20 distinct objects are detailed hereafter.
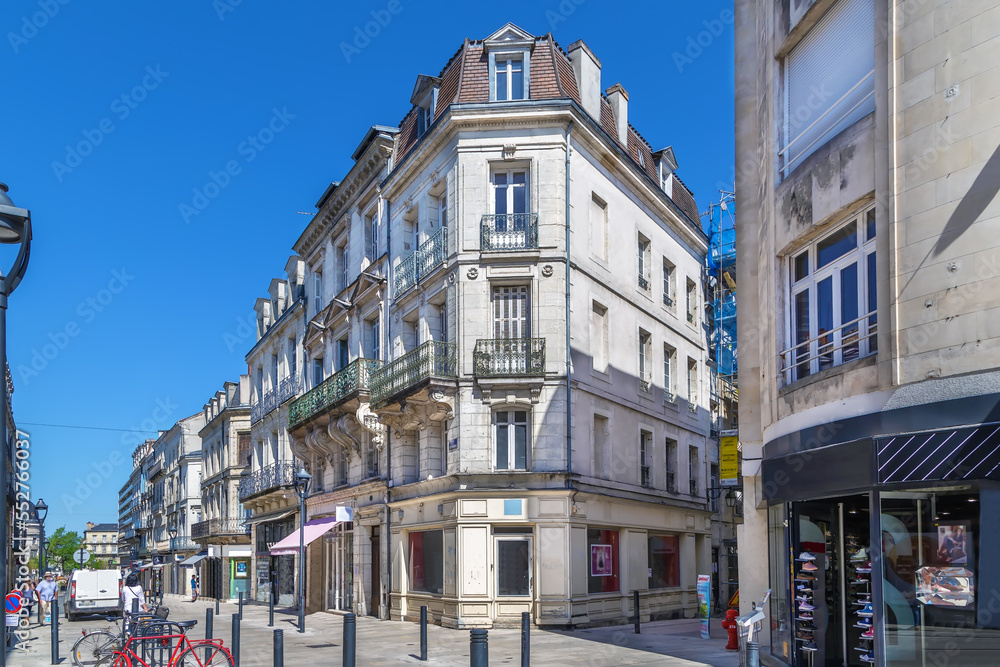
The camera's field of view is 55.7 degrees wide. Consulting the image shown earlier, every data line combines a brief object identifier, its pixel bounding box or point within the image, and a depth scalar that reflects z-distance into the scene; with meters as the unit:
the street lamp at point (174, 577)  43.26
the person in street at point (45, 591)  26.12
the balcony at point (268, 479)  36.06
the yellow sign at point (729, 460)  19.34
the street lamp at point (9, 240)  5.71
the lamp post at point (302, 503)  21.27
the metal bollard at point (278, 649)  11.31
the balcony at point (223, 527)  46.97
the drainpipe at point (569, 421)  21.05
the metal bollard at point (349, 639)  11.42
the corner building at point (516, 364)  21.23
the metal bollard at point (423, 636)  14.97
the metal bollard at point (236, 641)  13.56
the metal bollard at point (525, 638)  11.66
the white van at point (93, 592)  27.70
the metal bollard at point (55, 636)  15.79
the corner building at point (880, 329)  8.51
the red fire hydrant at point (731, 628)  15.98
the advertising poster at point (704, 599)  18.69
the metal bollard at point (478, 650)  9.61
